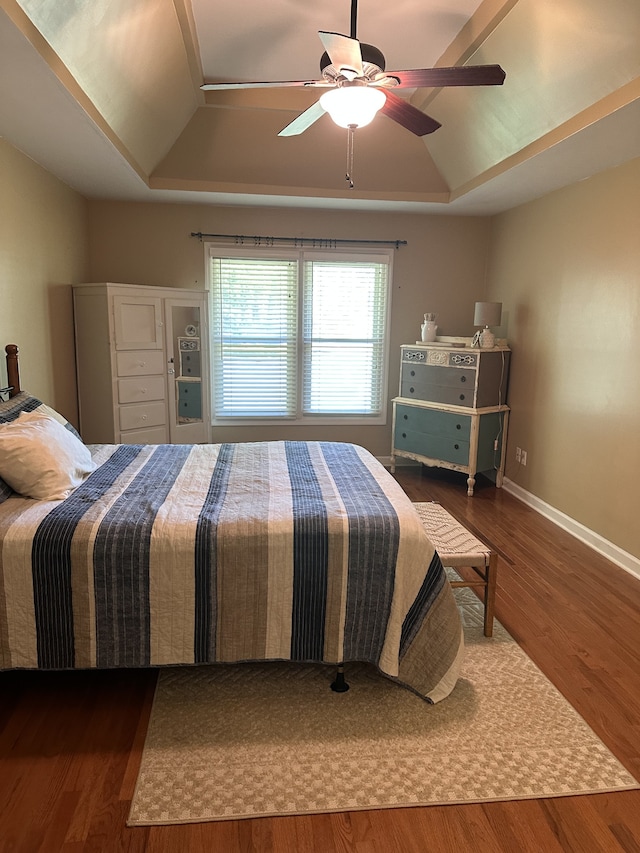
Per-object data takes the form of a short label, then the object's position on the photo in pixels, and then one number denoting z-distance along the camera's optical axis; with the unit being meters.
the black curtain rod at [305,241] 5.07
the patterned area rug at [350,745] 1.73
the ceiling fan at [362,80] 2.04
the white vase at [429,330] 5.11
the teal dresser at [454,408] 4.68
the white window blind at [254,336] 5.18
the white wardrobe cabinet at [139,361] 4.27
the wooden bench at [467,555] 2.51
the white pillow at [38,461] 2.29
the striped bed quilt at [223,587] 1.97
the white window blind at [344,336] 5.29
